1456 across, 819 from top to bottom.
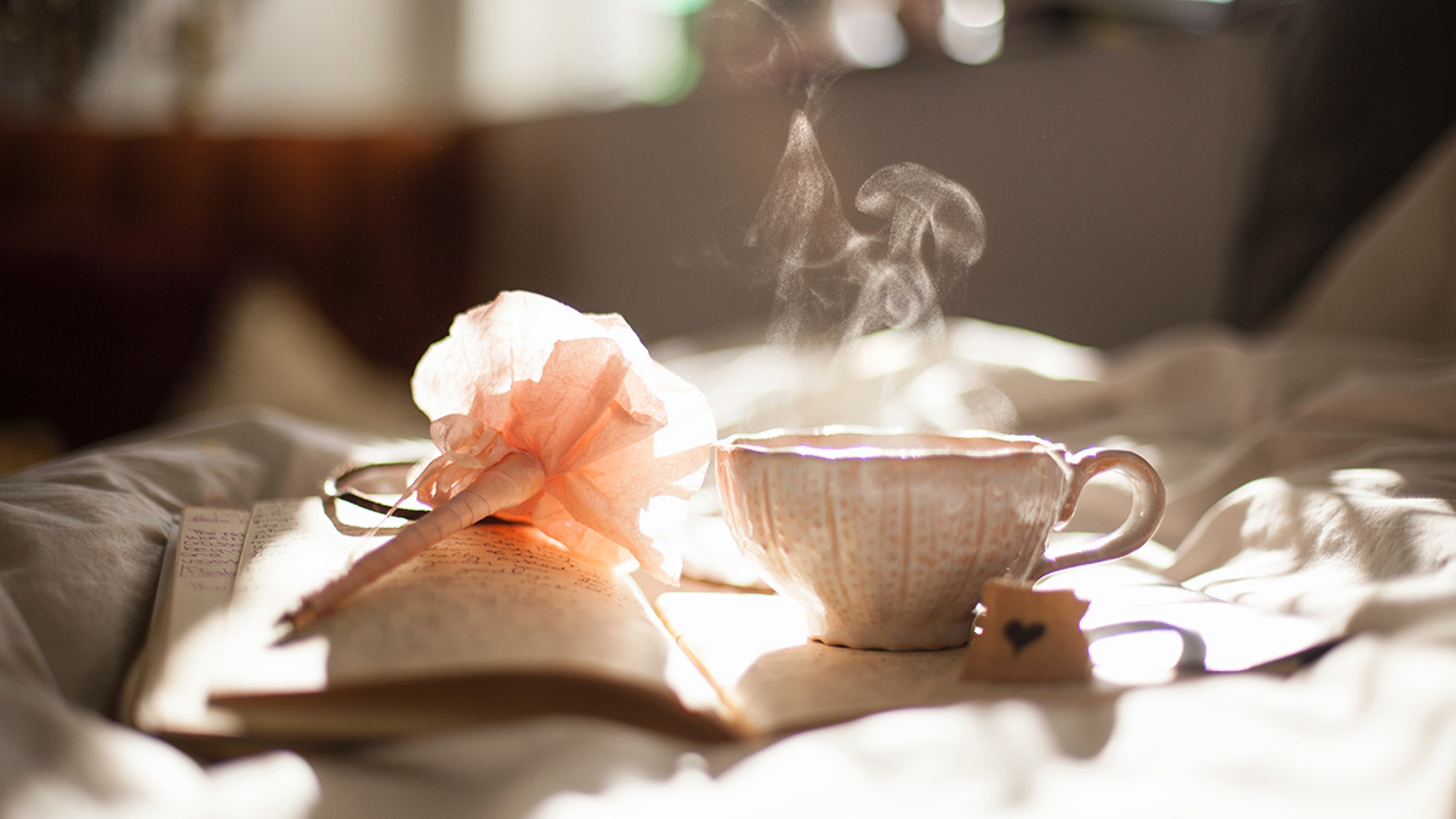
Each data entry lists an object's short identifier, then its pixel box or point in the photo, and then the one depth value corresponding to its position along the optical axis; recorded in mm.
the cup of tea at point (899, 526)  432
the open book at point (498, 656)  355
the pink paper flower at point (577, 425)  503
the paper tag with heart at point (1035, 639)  387
